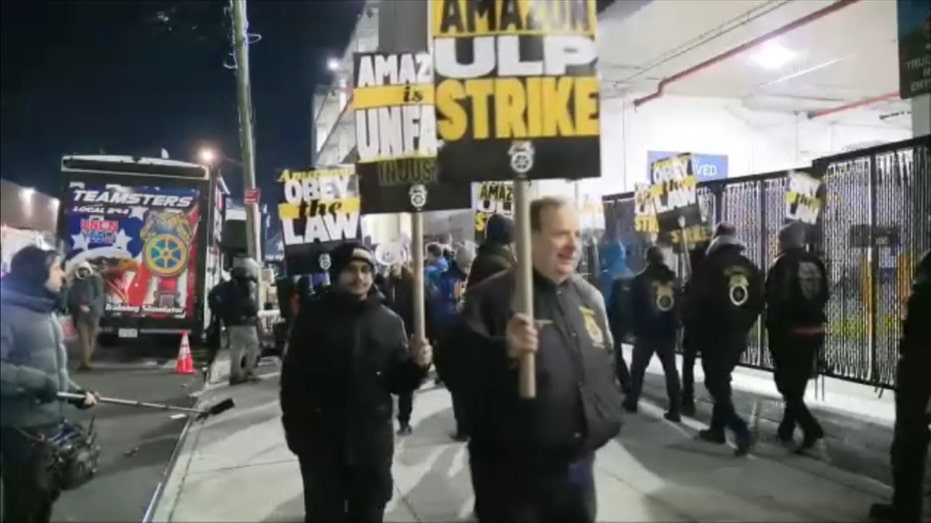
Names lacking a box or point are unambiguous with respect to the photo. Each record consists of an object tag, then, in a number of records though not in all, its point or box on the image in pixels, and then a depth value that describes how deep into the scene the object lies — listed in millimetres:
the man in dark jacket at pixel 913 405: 5176
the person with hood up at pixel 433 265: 9680
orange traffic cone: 10031
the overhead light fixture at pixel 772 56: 15211
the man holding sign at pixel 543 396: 3188
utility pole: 16188
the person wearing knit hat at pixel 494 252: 6414
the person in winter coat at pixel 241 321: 12422
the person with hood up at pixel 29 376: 3469
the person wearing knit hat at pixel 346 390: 4223
